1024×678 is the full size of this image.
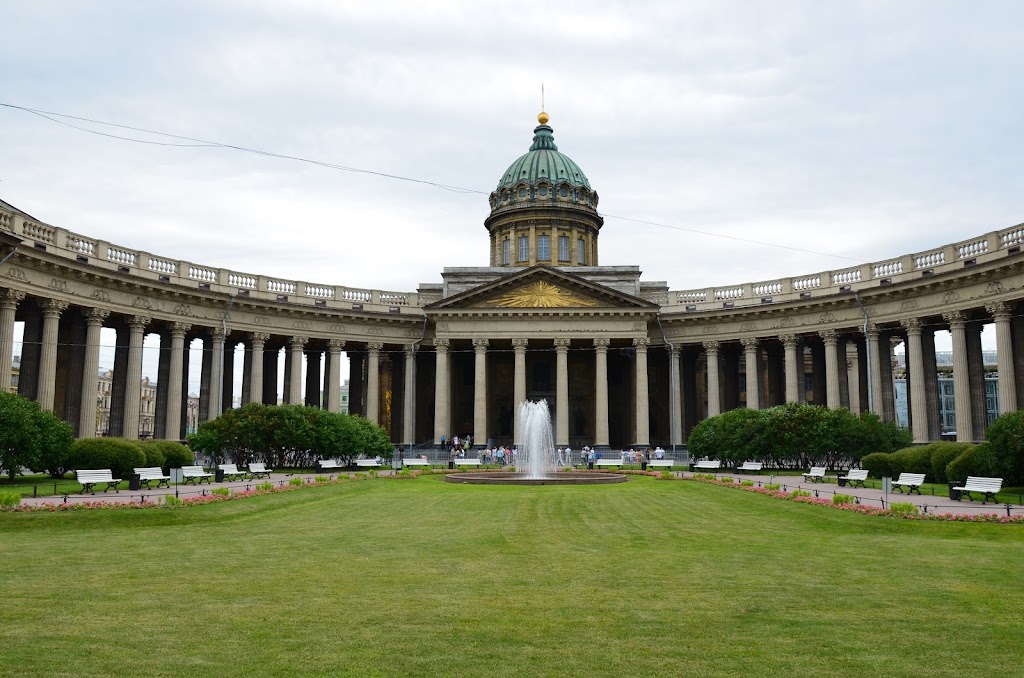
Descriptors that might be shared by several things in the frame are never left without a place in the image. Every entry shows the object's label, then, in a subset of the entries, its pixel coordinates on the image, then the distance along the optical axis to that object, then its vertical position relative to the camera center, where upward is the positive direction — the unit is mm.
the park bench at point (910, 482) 31277 -1371
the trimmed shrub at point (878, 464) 38406 -899
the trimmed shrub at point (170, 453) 37406 -402
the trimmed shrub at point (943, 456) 34281 -454
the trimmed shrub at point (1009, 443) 28922 +61
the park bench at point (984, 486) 27062 -1317
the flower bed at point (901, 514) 21672 -1830
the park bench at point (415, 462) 52312 -1071
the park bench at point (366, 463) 50719 -1104
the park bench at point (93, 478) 29238 -1177
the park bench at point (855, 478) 34869 -1338
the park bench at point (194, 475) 35688 -1311
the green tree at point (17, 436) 31609 +309
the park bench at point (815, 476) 37900 -1413
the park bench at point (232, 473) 39175 -1362
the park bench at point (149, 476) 31750 -1171
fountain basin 35438 -1485
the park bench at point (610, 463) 52650 -1136
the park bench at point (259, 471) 41131 -1288
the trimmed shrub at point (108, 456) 34625 -482
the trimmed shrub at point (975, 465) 29697 -698
